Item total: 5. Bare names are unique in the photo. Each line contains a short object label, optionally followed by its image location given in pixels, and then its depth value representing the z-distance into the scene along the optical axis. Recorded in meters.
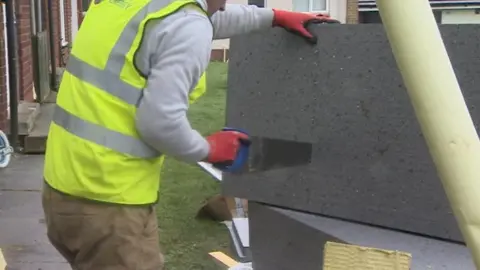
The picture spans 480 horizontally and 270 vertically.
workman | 2.36
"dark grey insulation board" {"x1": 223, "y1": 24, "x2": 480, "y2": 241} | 2.88
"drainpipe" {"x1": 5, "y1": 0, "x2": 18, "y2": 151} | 8.30
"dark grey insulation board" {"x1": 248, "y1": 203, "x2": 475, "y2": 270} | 2.74
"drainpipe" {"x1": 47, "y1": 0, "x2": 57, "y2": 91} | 13.44
